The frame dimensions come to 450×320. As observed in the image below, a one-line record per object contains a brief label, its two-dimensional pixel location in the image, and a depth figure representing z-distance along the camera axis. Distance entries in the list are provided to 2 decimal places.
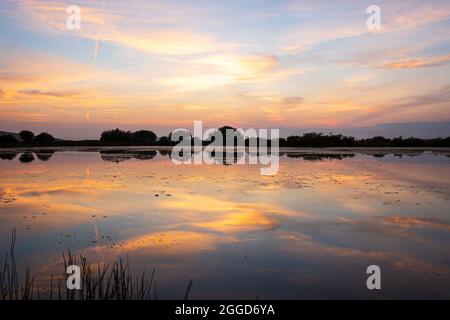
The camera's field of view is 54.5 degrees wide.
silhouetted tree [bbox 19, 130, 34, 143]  64.44
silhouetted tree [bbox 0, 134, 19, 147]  57.50
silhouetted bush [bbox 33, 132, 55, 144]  66.75
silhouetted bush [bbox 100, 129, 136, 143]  75.94
